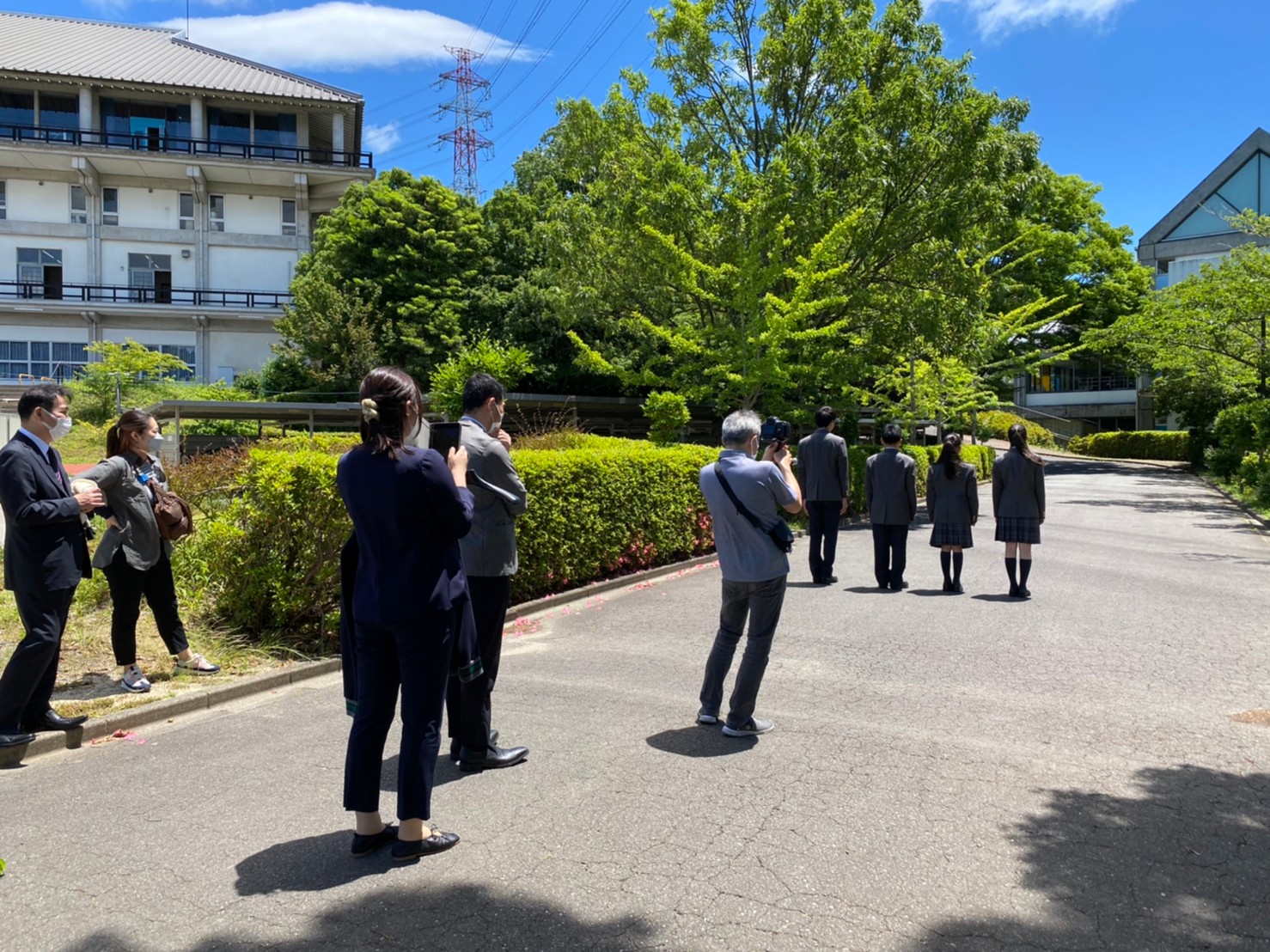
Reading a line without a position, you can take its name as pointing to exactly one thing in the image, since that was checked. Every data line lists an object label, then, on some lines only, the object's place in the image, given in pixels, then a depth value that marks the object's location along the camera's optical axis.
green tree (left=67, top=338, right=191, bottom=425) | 33.44
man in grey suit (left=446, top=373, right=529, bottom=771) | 4.64
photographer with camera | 5.17
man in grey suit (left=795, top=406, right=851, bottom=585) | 10.70
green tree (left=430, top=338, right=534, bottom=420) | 18.84
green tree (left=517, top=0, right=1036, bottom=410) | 18.00
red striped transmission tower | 51.38
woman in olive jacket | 5.95
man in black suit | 4.83
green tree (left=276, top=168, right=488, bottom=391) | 30.97
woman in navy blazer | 3.54
